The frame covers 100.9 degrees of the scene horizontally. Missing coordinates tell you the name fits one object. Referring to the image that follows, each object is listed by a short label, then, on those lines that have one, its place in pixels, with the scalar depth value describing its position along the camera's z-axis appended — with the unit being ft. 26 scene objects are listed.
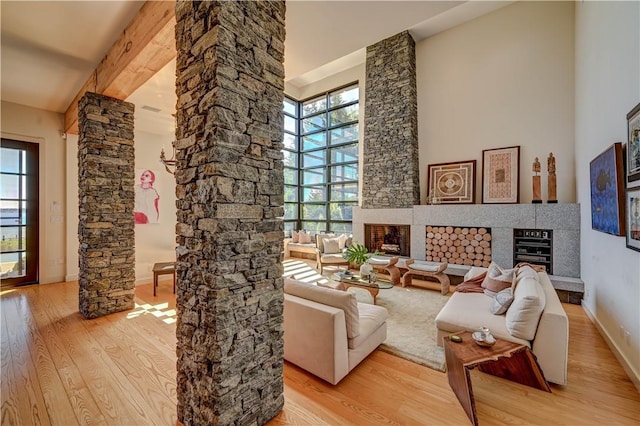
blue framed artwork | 8.00
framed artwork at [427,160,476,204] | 17.60
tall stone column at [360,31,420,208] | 19.11
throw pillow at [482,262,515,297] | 10.07
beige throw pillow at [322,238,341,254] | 21.07
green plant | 13.76
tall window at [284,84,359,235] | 24.97
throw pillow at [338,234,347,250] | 22.43
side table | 5.92
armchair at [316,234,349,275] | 19.21
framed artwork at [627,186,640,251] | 7.00
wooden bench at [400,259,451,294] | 14.88
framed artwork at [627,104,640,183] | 6.91
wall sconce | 9.94
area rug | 8.43
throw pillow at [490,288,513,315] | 8.30
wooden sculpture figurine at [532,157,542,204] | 14.96
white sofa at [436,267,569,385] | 6.88
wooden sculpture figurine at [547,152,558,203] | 14.39
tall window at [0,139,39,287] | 15.11
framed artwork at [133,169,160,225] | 17.82
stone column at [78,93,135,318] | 11.27
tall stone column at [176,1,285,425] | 4.78
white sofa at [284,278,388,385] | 6.91
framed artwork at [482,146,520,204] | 16.17
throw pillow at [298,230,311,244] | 26.30
